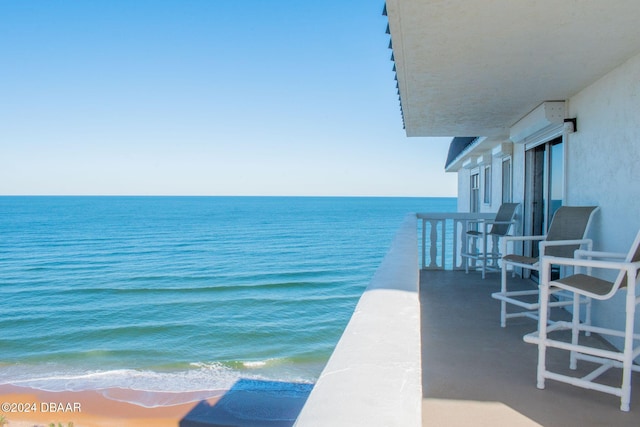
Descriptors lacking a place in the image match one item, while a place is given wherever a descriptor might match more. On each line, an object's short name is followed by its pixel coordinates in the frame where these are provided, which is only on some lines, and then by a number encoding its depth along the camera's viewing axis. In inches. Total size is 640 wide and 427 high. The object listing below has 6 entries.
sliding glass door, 199.2
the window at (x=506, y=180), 288.0
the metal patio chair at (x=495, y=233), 240.1
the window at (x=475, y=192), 434.9
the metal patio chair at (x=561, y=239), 135.9
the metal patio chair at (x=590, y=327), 84.8
